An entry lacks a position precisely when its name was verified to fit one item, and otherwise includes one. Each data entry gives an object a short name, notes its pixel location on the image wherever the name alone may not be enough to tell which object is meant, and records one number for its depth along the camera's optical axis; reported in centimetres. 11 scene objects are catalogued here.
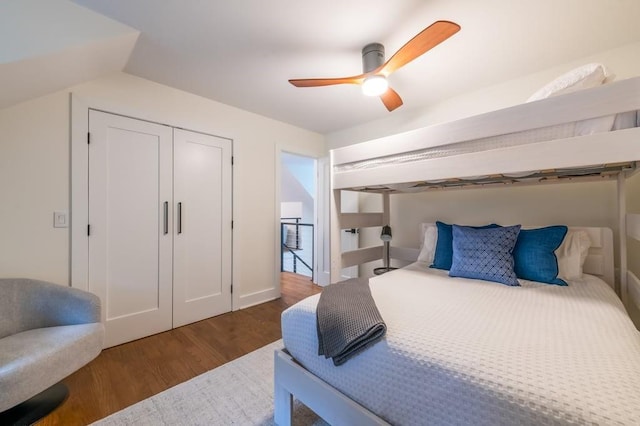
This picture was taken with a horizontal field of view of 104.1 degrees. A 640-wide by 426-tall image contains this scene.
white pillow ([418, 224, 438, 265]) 229
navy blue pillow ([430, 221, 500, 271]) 203
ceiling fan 135
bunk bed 67
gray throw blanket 93
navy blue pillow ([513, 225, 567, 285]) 164
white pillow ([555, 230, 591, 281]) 173
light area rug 131
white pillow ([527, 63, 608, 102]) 116
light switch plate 181
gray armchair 114
